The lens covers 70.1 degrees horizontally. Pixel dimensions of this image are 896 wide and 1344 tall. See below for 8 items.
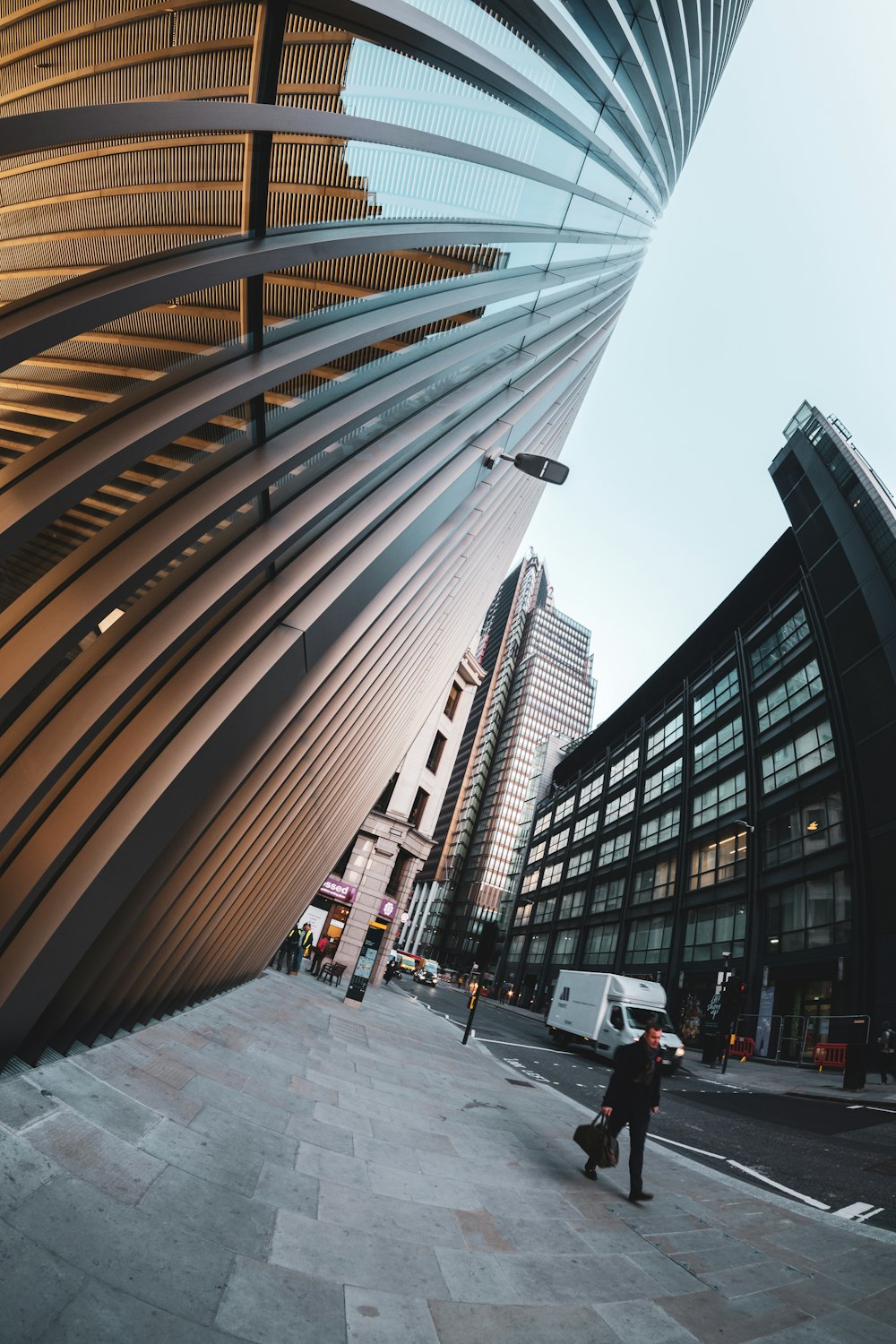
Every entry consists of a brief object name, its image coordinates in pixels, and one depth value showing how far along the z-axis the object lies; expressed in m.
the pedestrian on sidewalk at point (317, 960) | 23.20
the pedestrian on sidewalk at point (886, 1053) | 16.19
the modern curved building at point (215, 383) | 3.35
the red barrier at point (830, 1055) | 19.20
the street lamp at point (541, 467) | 7.30
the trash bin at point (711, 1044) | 20.62
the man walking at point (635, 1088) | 5.67
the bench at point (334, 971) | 21.25
